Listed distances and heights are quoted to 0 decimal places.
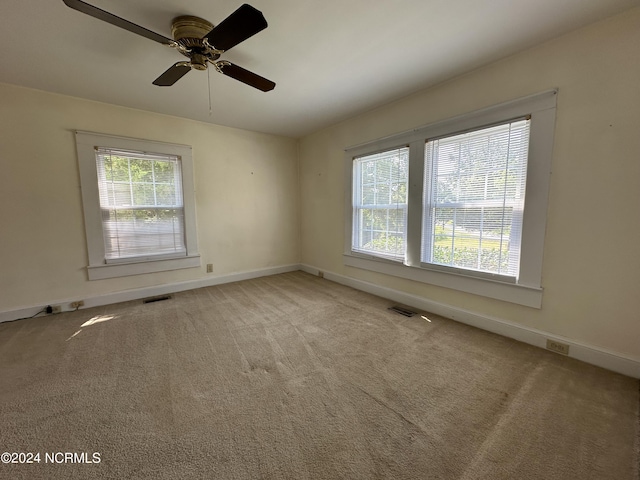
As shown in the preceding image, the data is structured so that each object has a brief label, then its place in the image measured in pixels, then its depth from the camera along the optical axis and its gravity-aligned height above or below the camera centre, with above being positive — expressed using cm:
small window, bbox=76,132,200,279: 314 +13
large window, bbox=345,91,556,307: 217 +14
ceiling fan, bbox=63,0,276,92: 138 +112
